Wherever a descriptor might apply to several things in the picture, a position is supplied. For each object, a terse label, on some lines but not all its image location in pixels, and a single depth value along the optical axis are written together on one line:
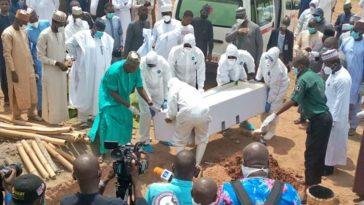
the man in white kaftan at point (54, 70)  8.23
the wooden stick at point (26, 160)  7.05
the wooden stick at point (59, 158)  7.36
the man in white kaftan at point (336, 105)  7.48
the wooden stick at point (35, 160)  7.05
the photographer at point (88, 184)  3.55
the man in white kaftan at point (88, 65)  8.74
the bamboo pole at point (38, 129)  7.77
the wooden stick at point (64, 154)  7.50
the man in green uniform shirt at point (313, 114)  6.74
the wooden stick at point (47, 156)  7.24
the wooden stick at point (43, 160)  7.10
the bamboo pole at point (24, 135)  7.59
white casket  7.91
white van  11.45
